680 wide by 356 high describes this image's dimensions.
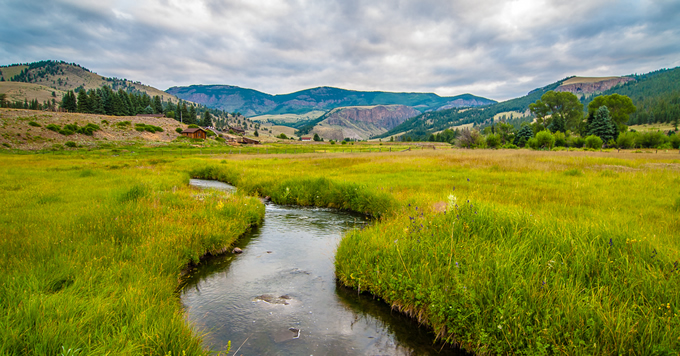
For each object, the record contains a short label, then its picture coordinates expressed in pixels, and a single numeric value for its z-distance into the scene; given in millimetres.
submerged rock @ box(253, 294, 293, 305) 6727
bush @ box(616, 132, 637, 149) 79375
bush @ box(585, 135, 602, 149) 72000
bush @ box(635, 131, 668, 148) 82188
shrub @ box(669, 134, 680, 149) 76050
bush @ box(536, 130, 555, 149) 76438
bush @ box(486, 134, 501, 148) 95562
